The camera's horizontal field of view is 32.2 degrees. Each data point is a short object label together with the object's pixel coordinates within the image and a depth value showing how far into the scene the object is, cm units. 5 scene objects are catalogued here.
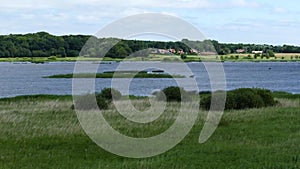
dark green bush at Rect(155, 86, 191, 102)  3859
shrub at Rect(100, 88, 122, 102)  3825
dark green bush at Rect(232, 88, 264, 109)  3130
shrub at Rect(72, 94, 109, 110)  3010
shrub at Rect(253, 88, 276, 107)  3361
